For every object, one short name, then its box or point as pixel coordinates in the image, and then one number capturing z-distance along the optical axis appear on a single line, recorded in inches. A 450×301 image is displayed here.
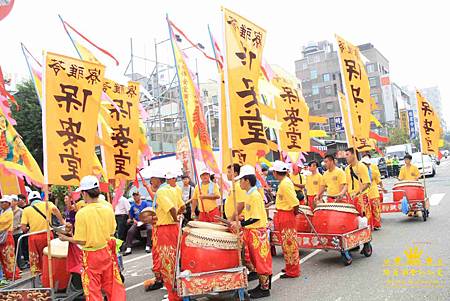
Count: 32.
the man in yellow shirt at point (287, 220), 247.4
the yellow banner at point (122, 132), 289.0
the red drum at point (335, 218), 269.7
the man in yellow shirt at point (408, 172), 431.5
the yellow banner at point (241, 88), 207.9
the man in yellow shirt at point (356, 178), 329.1
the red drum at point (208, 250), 197.2
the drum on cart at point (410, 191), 398.9
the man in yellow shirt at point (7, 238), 318.3
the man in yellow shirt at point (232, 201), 226.1
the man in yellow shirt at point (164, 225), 229.9
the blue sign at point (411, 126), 2239.7
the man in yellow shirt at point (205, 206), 329.4
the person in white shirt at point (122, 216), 424.8
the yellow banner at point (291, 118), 367.6
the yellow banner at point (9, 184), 320.5
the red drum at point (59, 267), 223.0
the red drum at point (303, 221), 295.9
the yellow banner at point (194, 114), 272.9
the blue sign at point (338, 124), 1644.9
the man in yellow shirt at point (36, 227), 277.1
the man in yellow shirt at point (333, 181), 320.8
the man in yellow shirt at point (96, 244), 175.0
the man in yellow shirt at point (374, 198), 377.4
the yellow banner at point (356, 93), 315.0
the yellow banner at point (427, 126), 438.9
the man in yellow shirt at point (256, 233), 213.3
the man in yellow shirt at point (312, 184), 395.5
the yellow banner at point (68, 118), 192.2
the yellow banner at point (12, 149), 262.4
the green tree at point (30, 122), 799.7
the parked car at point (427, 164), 1008.2
